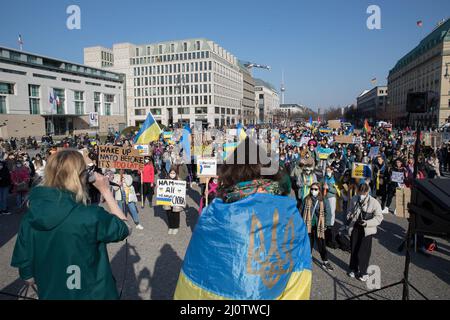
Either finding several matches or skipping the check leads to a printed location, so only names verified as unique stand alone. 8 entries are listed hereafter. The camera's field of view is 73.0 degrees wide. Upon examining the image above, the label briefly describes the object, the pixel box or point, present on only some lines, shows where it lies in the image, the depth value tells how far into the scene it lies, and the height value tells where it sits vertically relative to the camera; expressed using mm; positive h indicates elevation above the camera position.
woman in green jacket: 2002 -665
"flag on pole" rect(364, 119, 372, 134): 24625 +804
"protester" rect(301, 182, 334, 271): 5664 -1476
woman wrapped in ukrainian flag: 1643 -620
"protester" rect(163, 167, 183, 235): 7746 -2050
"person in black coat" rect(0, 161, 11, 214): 9164 -1415
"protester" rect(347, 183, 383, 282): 5180 -1581
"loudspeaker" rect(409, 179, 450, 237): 2570 -615
